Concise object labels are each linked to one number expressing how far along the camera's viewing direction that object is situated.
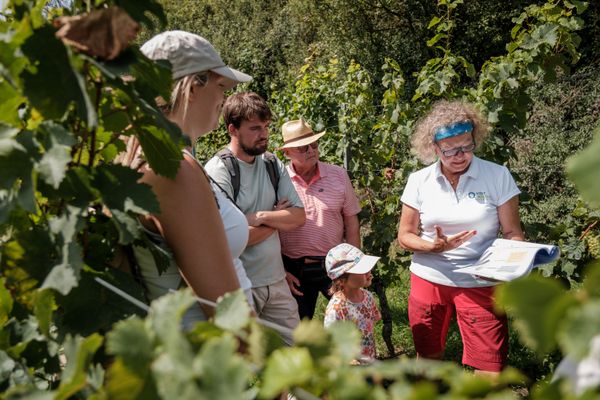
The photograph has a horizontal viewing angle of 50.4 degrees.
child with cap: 3.55
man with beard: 3.45
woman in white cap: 1.49
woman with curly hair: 3.37
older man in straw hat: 4.04
